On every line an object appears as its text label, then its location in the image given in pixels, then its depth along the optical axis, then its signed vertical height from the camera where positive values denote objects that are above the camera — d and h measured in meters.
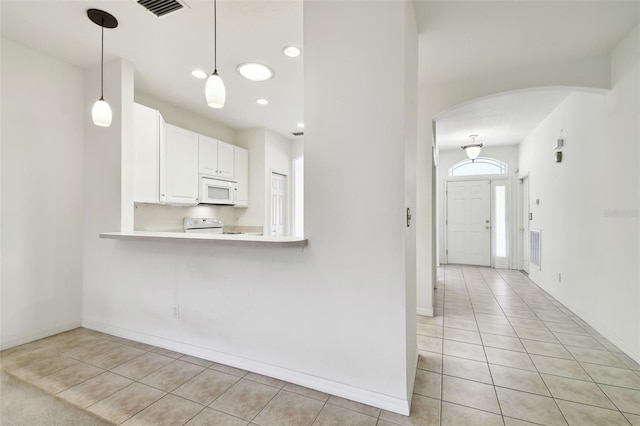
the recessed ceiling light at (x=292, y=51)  2.82 +1.60
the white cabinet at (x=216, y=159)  4.40 +0.91
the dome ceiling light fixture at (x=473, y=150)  5.56 +1.26
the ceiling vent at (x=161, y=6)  2.17 +1.58
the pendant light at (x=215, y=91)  1.98 +0.84
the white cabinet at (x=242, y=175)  5.17 +0.75
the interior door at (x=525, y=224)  5.95 -0.15
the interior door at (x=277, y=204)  5.70 +0.26
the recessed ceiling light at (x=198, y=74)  3.28 +1.61
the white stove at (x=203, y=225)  4.43 -0.12
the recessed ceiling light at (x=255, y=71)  3.17 +1.60
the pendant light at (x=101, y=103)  2.34 +0.90
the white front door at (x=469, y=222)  6.87 -0.13
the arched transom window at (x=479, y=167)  6.85 +1.17
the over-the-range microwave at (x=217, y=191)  4.37 +0.40
